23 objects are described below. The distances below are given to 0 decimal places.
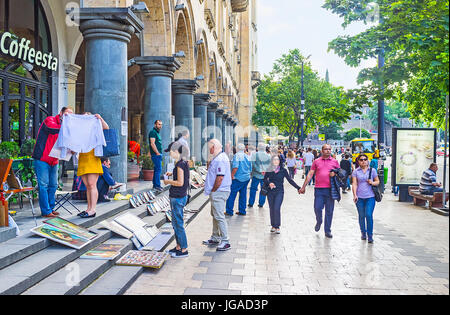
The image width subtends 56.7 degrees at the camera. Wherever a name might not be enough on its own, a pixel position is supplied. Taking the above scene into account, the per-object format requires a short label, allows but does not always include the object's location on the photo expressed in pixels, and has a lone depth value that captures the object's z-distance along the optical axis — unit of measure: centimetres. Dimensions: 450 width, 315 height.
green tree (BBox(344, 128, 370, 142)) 10292
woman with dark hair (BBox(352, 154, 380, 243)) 771
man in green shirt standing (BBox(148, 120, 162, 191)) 1054
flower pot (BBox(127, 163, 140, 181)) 1453
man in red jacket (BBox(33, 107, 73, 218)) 655
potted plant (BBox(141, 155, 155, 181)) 1371
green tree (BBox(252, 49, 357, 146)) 4609
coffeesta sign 1068
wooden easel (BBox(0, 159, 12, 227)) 529
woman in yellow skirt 689
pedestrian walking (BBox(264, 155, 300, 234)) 852
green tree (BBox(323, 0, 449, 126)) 580
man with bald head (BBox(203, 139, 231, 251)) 676
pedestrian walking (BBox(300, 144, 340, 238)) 815
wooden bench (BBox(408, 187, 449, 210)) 1181
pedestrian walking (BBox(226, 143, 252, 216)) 1064
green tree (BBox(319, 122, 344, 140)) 9300
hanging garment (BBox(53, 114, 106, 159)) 662
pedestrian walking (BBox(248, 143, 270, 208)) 1099
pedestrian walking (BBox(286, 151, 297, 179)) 1955
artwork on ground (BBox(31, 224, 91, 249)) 538
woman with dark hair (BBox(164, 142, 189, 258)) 624
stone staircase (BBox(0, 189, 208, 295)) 428
